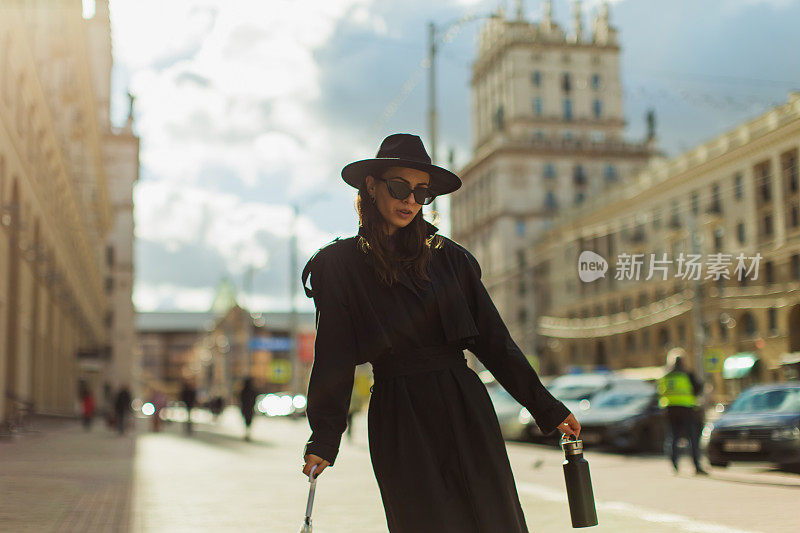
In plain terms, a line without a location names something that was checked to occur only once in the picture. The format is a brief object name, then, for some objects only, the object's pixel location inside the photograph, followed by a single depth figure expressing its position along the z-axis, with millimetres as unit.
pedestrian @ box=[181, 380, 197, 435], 32500
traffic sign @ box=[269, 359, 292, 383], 59750
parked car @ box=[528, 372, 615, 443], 23953
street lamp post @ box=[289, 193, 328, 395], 52831
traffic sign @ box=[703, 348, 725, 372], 28938
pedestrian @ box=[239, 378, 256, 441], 27038
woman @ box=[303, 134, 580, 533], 3553
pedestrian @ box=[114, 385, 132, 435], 31367
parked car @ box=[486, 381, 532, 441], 24266
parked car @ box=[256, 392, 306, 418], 51469
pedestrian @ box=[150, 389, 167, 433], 34531
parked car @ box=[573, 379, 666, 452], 20641
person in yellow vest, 14414
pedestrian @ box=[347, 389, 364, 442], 25369
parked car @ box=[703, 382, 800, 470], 14297
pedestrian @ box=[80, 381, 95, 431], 37219
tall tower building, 101625
